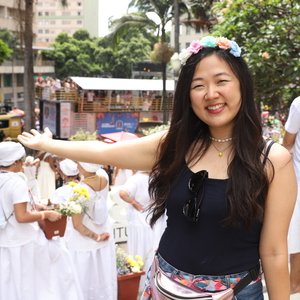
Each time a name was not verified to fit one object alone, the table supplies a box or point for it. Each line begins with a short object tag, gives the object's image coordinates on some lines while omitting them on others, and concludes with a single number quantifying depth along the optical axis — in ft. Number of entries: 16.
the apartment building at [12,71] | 166.81
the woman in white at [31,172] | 32.29
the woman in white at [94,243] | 15.69
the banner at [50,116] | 92.32
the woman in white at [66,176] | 16.66
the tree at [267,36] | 24.22
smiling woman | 6.12
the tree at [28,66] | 55.01
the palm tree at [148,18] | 75.77
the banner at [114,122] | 94.58
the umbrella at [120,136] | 40.65
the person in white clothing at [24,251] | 13.74
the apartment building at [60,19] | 393.29
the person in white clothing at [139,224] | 19.16
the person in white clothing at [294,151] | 11.47
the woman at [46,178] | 38.01
